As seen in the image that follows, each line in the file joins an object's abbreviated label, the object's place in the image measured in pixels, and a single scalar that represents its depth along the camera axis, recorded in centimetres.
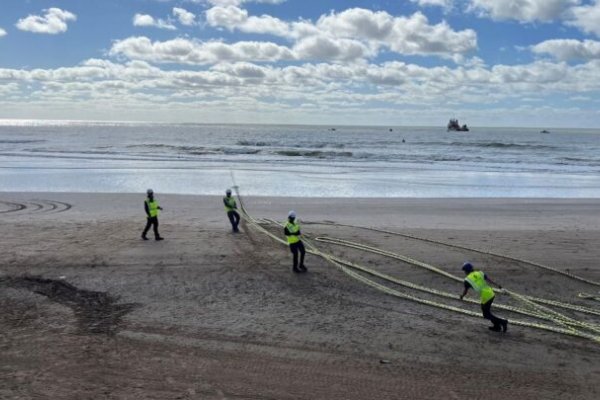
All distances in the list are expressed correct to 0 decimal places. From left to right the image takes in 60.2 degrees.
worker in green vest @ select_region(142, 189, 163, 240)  1565
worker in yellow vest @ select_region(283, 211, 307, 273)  1273
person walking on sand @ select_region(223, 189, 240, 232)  1700
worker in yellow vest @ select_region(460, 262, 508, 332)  970
